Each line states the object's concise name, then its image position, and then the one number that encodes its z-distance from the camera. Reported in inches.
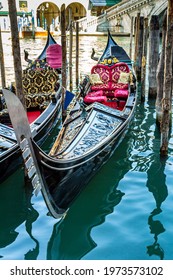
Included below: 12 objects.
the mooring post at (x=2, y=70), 226.3
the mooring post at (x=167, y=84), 147.4
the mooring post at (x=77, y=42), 313.9
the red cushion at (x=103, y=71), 234.2
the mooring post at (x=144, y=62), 258.4
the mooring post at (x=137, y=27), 307.6
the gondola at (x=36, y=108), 147.3
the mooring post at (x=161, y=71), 183.0
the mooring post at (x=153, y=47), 238.7
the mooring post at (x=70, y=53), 301.1
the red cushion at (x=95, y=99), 199.0
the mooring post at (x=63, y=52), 213.2
